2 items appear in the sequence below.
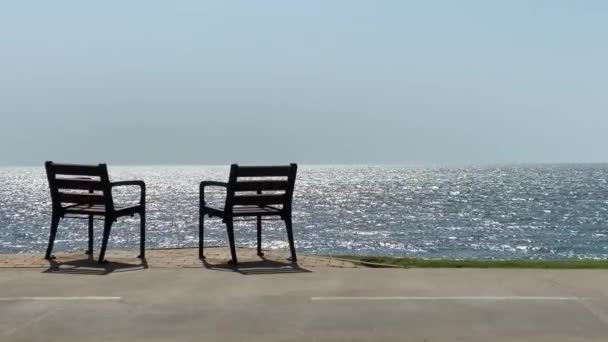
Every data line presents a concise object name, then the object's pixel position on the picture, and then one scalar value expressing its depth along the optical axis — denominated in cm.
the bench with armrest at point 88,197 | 889
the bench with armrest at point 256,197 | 905
